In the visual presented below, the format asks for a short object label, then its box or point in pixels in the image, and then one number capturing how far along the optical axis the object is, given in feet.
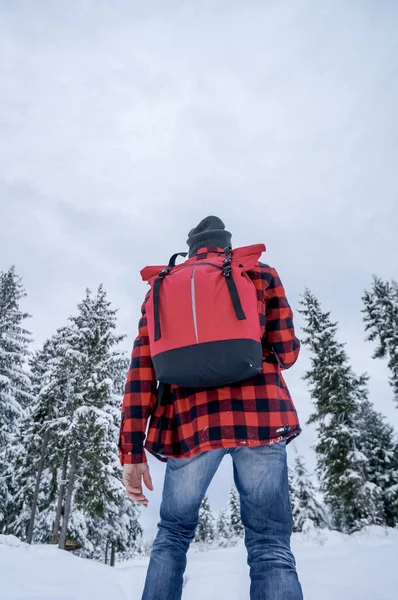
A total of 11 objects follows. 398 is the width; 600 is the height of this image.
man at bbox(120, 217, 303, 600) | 5.76
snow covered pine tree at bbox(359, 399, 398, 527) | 64.08
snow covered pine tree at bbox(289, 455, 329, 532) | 93.45
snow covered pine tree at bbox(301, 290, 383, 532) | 54.85
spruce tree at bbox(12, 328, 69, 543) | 65.51
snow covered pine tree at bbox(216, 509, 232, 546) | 200.32
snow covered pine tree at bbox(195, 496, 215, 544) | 152.25
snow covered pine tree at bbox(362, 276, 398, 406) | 63.52
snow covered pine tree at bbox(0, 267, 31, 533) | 57.48
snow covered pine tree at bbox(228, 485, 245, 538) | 124.47
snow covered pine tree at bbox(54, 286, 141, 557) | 55.77
